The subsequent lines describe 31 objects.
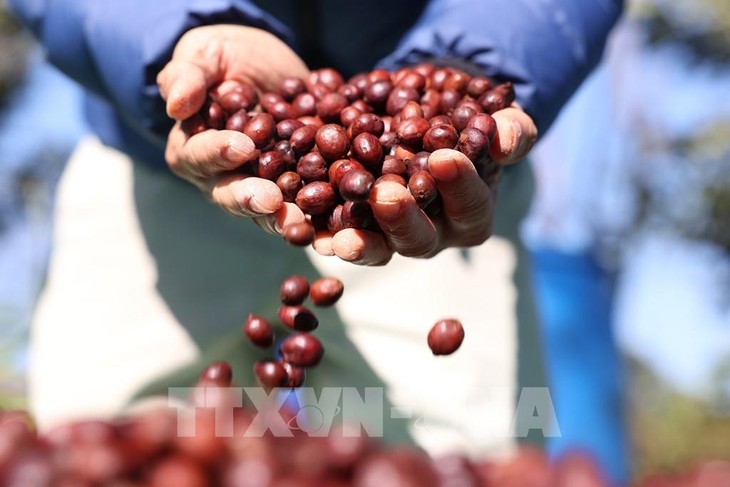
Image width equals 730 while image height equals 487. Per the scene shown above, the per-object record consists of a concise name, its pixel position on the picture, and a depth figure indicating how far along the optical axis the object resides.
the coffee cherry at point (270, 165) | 0.68
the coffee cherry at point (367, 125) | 0.69
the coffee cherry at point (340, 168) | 0.67
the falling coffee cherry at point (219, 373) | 0.66
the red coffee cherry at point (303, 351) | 0.71
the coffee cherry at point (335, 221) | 0.67
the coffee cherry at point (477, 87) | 0.73
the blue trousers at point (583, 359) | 1.10
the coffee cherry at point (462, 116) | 0.69
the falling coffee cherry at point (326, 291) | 0.71
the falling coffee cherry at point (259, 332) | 0.71
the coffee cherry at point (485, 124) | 0.67
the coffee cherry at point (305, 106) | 0.72
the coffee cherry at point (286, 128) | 0.70
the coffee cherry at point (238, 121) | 0.70
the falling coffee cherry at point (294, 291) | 0.71
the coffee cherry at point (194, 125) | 0.70
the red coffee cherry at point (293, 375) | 0.71
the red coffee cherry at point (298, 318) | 0.71
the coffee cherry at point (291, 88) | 0.74
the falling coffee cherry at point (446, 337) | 0.70
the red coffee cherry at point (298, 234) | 0.66
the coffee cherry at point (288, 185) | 0.68
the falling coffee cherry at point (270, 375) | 0.70
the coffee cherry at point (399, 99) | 0.72
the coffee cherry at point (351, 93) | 0.74
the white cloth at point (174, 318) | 0.81
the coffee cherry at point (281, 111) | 0.71
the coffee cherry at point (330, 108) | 0.72
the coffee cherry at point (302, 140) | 0.69
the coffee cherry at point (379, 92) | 0.73
